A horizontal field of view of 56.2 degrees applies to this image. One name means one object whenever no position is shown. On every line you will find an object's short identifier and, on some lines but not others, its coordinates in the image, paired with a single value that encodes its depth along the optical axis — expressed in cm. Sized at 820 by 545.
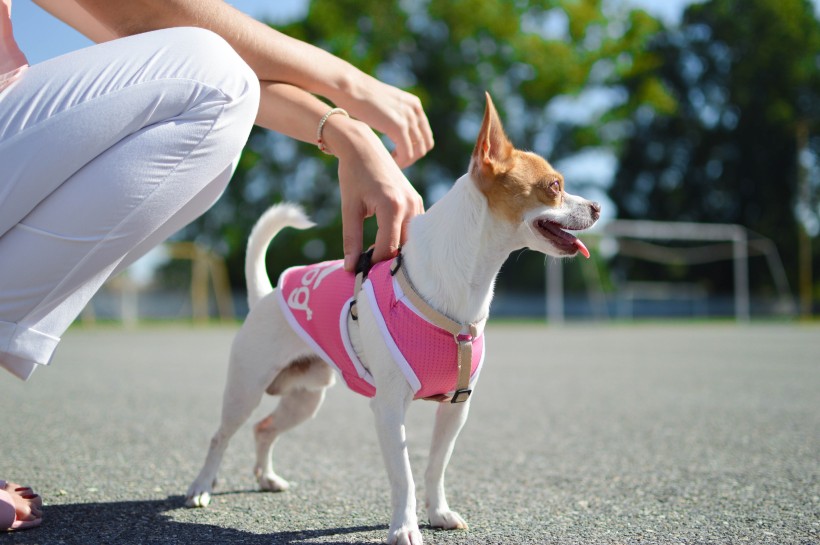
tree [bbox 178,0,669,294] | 2633
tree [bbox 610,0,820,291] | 3145
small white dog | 197
